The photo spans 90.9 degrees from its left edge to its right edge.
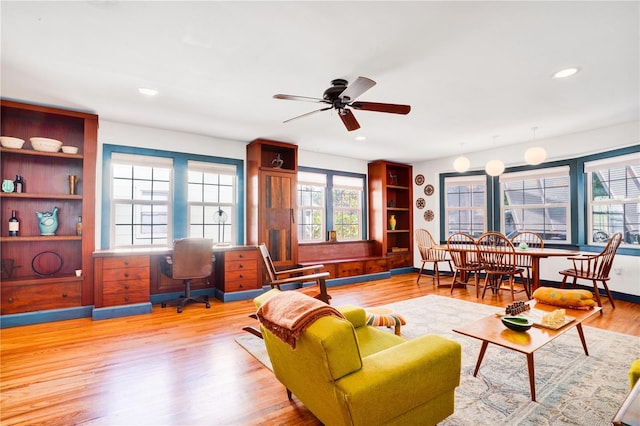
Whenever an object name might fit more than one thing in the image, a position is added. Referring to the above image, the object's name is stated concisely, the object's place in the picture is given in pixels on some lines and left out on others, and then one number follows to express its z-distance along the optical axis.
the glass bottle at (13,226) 3.73
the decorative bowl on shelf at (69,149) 3.93
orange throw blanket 1.45
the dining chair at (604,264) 4.05
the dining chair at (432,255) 6.01
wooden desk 3.89
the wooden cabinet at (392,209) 7.09
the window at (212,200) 5.10
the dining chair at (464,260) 5.06
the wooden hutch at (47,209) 3.73
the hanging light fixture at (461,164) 5.42
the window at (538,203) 5.53
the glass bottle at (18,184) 3.78
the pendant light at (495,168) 5.12
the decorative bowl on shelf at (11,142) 3.62
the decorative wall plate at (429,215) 7.19
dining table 4.31
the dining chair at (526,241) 5.17
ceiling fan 2.72
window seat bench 6.12
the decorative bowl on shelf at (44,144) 3.77
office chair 4.11
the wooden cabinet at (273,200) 5.28
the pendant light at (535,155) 4.48
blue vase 3.92
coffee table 2.04
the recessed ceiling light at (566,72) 2.94
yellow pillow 2.76
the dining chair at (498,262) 4.67
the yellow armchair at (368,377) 1.36
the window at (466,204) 6.59
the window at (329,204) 6.41
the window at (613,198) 4.64
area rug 1.89
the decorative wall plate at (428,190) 7.24
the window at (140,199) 4.52
